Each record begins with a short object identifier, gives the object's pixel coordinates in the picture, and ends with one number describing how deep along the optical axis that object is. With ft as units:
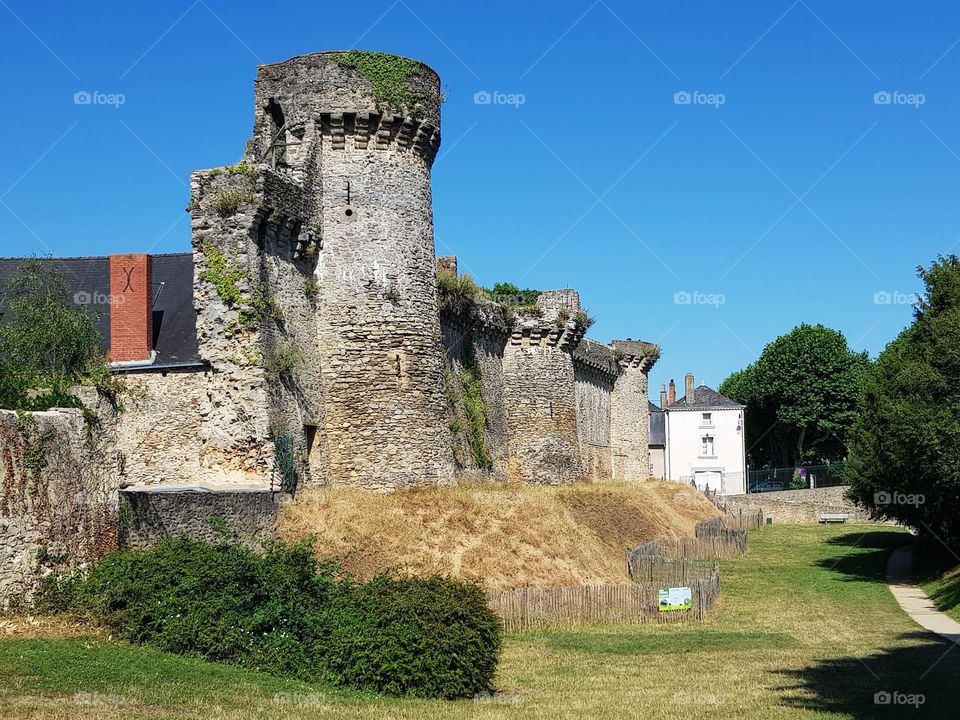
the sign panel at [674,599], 94.32
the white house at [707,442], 308.81
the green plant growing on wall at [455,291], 125.49
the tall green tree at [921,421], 113.70
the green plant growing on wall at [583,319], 160.56
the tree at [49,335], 101.17
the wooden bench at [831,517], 234.38
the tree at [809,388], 303.07
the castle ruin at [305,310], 90.79
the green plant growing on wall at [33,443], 63.93
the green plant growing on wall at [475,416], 130.82
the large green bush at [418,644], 59.06
